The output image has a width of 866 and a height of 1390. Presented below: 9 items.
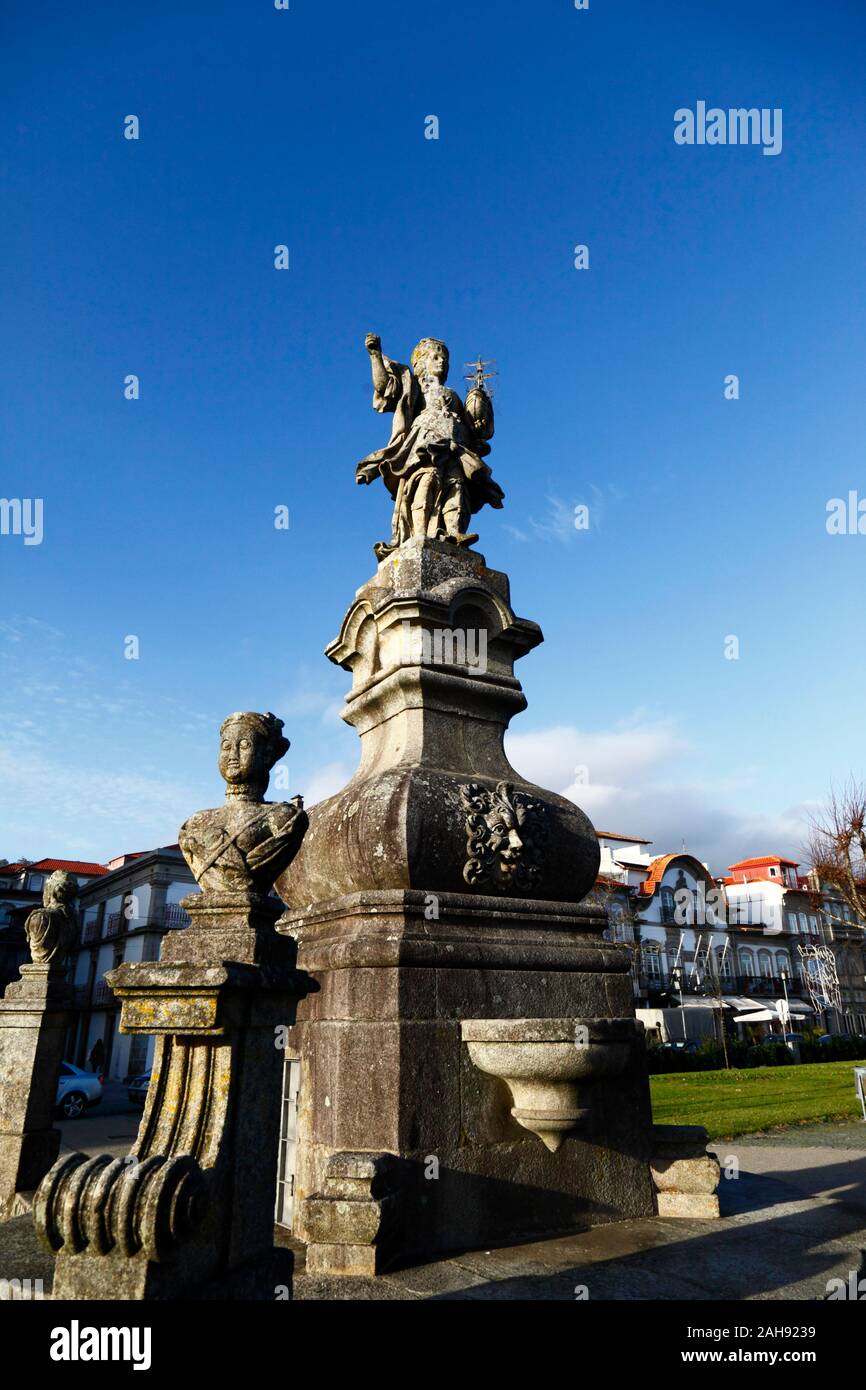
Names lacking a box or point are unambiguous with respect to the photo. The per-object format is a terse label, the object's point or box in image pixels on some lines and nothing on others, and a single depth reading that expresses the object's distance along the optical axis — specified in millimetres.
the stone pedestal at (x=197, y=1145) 2641
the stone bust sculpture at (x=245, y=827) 3670
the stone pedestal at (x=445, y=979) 4836
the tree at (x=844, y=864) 25391
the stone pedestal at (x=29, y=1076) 6668
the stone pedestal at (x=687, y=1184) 5664
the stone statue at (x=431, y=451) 7840
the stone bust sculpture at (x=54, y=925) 7219
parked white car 18594
